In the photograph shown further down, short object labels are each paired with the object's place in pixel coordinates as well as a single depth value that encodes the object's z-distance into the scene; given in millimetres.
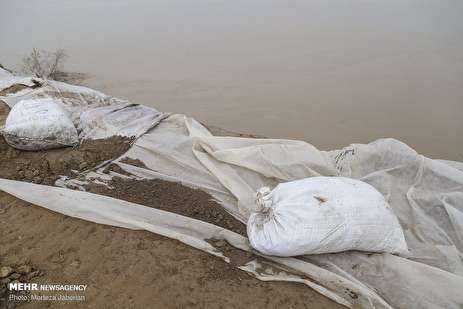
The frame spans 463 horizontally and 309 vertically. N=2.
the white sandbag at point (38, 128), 2516
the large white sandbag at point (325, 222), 1587
